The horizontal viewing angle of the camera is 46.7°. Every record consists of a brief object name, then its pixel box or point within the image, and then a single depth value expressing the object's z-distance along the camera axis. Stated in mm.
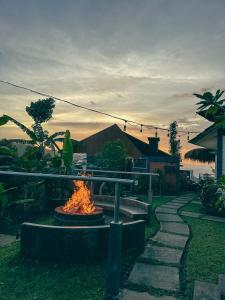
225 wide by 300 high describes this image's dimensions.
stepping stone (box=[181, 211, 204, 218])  9864
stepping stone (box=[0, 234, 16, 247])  5582
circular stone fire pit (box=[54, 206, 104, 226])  5750
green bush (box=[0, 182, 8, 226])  6538
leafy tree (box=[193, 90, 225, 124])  2953
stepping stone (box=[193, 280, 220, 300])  3566
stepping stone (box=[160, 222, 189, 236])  7137
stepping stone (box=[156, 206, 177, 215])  10360
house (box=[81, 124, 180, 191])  20531
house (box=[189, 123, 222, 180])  11745
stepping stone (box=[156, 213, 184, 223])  8616
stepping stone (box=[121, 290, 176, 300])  3465
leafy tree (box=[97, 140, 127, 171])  19547
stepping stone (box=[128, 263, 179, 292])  3869
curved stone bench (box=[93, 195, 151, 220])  7483
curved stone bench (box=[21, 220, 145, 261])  4410
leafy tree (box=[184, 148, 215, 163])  25188
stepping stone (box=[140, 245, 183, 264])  4920
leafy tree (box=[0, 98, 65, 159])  7326
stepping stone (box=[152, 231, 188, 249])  5872
